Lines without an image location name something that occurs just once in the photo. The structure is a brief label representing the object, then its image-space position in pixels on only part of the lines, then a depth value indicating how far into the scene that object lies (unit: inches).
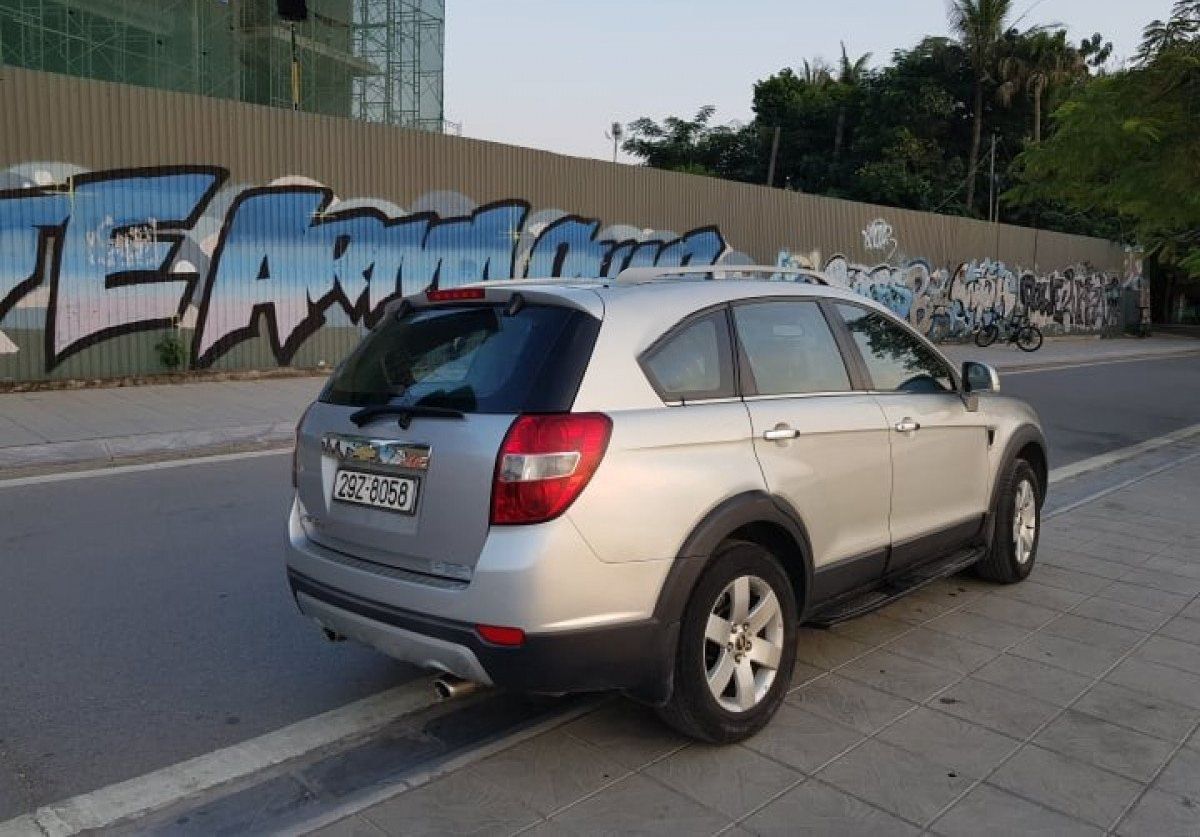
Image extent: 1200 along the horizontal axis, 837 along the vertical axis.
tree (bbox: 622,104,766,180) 2021.4
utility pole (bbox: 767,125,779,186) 1836.7
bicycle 1180.5
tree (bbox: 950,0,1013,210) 1659.7
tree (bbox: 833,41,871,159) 2005.4
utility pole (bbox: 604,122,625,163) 1983.3
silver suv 123.5
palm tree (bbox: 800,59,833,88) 2088.2
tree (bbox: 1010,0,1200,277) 434.6
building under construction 1083.9
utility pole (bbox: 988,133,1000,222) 1603.1
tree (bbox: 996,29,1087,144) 1662.2
